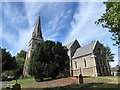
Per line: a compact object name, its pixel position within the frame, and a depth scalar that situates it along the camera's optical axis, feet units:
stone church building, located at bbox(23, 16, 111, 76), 85.25
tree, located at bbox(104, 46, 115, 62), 123.41
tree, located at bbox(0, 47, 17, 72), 79.62
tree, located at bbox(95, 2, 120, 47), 20.88
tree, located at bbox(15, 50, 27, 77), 127.93
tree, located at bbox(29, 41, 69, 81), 65.36
